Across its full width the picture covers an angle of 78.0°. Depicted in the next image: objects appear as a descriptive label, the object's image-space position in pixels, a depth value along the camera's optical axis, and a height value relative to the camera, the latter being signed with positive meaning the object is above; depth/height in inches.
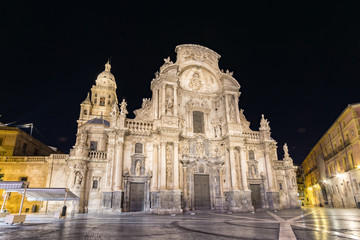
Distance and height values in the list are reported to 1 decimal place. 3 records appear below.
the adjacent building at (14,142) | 1203.2 +289.0
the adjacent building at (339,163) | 1120.2 +168.7
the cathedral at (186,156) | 834.8 +151.7
